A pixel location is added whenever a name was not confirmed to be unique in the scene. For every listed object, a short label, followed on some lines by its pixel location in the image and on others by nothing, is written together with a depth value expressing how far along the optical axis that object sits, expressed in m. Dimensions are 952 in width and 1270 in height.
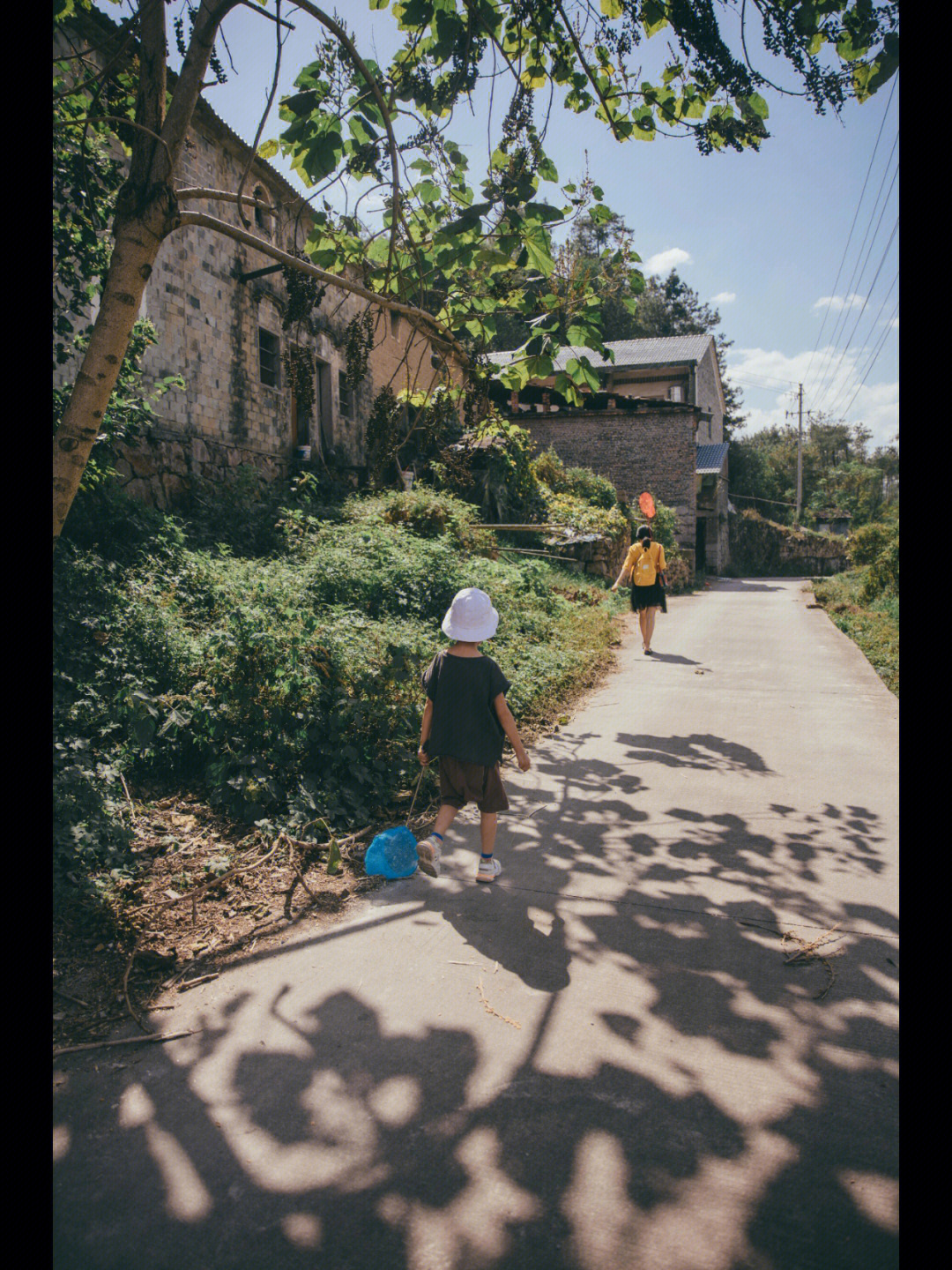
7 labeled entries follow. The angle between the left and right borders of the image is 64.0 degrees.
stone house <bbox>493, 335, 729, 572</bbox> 25.59
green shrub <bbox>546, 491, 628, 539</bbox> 17.77
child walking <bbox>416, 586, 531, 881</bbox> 4.20
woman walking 11.22
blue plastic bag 4.09
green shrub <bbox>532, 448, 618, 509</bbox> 20.52
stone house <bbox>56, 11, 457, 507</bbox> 11.44
